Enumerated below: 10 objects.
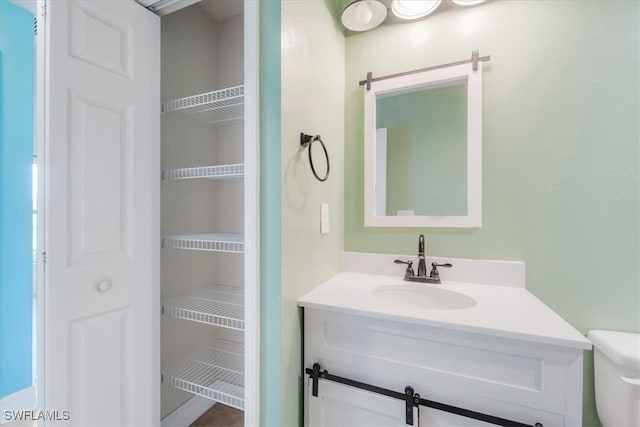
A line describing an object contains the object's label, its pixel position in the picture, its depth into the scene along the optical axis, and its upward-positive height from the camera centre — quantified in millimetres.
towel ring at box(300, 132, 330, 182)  1132 +303
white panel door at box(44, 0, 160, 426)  917 -3
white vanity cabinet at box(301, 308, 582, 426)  818 -544
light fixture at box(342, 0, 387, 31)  1403 +1041
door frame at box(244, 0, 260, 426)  1022 +0
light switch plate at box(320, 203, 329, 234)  1353 -31
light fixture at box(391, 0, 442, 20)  1366 +1042
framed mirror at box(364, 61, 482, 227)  1380 +342
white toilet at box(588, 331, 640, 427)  895 -585
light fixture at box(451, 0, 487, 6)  1314 +1017
